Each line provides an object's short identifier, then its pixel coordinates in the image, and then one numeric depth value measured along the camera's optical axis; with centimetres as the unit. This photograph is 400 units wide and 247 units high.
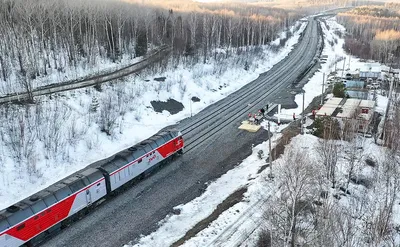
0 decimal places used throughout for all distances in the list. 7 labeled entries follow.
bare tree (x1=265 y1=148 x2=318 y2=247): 2203
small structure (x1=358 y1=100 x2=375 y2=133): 4285
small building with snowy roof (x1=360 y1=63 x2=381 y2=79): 7962
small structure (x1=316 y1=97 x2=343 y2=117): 4870
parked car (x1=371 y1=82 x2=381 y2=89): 7155
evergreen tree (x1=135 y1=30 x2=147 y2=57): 7338
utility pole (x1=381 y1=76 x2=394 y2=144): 4479
